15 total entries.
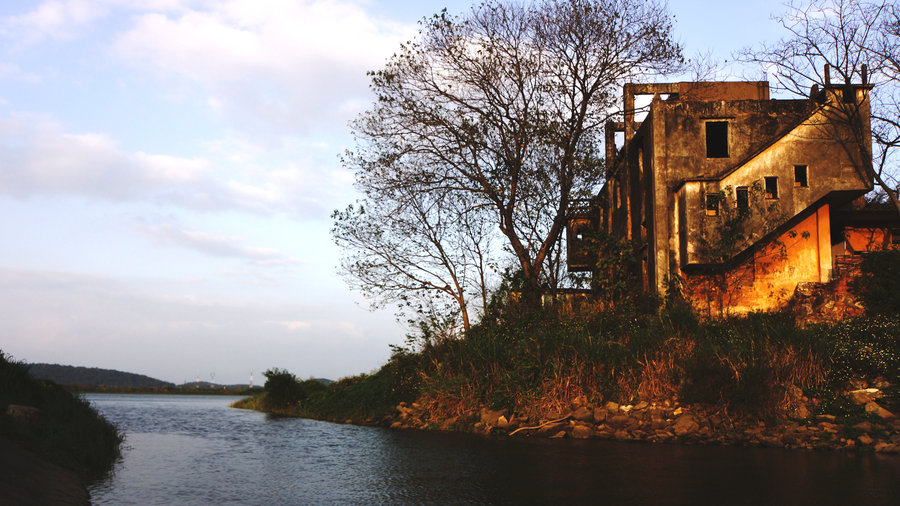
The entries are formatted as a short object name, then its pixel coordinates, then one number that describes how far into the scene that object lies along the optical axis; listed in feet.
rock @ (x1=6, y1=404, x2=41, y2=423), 36.73
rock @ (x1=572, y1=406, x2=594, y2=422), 60.95
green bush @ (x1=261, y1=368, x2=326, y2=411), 114.52
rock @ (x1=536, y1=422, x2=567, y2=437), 60.75
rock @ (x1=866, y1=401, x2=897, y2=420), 54.44
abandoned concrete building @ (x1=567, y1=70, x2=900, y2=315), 84.17
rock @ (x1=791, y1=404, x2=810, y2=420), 56.03
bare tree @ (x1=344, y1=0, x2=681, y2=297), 94.32
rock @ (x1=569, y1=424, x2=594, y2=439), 59.11
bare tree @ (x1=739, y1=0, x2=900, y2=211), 85.56
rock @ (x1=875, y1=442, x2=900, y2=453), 49.55
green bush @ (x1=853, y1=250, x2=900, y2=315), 72.08
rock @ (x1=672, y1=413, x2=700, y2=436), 56.18
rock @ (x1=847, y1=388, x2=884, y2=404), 56.29
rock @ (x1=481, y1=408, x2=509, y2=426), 65.36
